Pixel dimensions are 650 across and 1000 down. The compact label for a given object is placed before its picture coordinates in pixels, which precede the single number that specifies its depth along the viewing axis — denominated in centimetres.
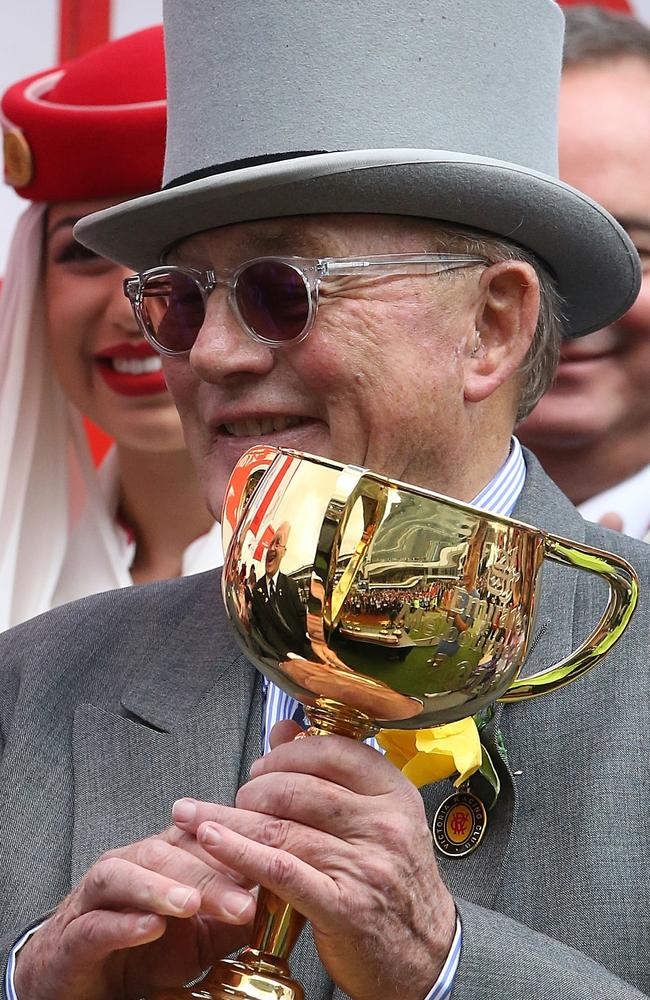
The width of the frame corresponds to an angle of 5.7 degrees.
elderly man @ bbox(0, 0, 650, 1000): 317
